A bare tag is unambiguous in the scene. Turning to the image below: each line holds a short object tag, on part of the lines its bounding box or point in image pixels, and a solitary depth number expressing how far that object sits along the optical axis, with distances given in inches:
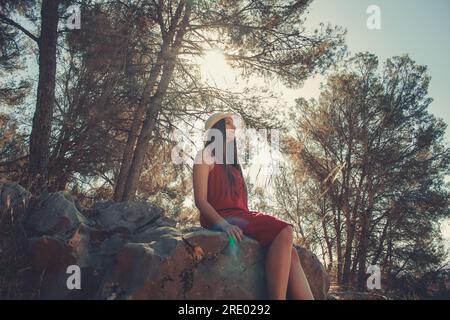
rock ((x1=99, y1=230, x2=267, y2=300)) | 103.0
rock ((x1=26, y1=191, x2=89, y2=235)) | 136.2
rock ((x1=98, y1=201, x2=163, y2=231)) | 157.1
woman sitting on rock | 109.1
